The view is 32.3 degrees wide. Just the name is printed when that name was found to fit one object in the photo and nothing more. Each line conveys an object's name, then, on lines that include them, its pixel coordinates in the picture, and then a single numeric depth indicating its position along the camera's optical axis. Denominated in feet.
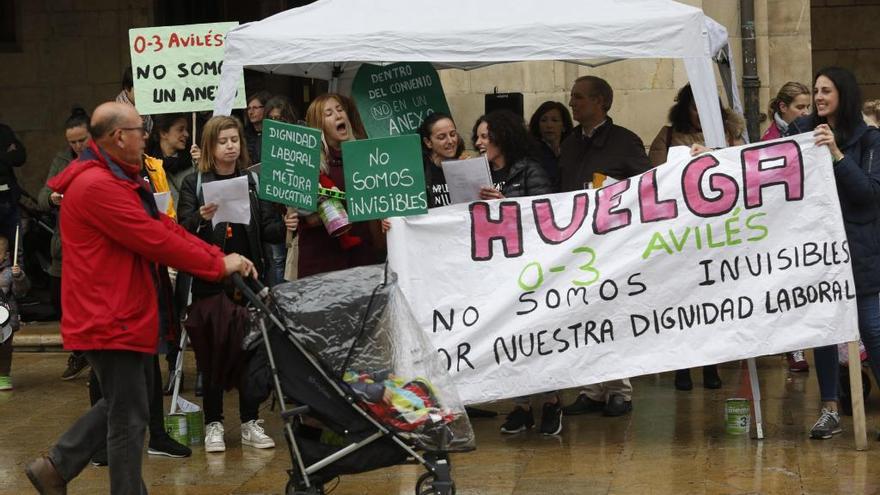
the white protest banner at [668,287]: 26.96
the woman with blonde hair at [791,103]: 35.58
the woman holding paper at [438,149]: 29.89
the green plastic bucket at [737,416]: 27.96
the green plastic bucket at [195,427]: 29.20
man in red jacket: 21.42
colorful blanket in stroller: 21.76
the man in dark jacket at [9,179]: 42.09
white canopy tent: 27.66
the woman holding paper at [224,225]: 28.19
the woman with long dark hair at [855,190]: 27.20
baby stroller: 21.76
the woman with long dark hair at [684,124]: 32.40
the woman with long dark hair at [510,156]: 28.94
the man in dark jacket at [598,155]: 30.83
